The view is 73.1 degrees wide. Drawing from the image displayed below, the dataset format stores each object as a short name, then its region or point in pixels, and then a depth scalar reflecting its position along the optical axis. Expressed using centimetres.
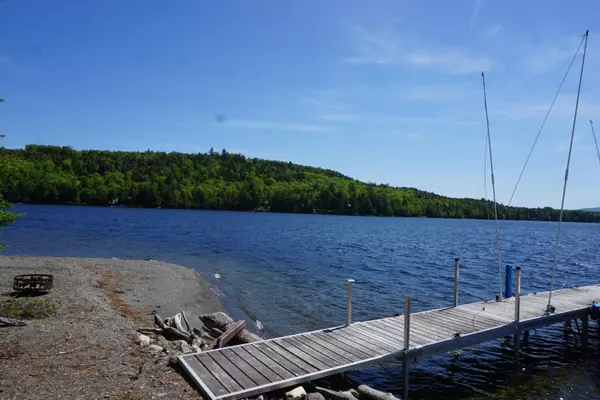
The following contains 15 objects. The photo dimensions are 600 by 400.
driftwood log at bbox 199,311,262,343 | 1198
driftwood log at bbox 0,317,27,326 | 1080
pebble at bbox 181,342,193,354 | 988
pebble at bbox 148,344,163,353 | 979
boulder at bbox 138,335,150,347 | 1026
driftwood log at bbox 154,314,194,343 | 1110
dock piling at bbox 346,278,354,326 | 1187
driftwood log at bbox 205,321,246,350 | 1036
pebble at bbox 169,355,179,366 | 884
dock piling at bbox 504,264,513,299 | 1712
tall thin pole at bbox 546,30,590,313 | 1333
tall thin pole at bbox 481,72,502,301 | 1492
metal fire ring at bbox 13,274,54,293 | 1490
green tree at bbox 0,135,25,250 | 1021
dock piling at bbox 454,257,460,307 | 1443
